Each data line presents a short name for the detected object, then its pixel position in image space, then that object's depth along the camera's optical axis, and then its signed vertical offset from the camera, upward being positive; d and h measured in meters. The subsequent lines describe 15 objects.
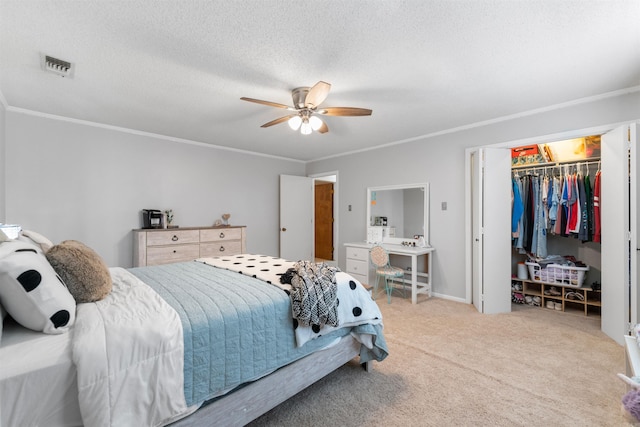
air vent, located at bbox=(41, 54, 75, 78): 2.09 +1.14
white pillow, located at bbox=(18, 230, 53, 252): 1.75 -0.17
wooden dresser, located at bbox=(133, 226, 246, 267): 3.71 -0.42
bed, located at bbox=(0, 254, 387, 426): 0.99 -0.61
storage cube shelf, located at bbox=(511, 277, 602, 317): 3.32 -1.02
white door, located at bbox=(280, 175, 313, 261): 5.50 -0.06
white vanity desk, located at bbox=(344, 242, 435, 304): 3.72 -0.71
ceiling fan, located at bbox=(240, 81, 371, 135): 2.34 +0.93
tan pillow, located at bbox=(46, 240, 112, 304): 1.42 -0.30
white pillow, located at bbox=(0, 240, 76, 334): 1.09 -0.33
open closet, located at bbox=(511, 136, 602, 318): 3.33 -0.13
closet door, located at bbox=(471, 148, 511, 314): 3.35 -0.19
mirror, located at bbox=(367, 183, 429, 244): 4.21 +0.04
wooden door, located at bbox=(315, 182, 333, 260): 6.34 -0.13
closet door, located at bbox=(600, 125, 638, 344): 2.47 -0.17
